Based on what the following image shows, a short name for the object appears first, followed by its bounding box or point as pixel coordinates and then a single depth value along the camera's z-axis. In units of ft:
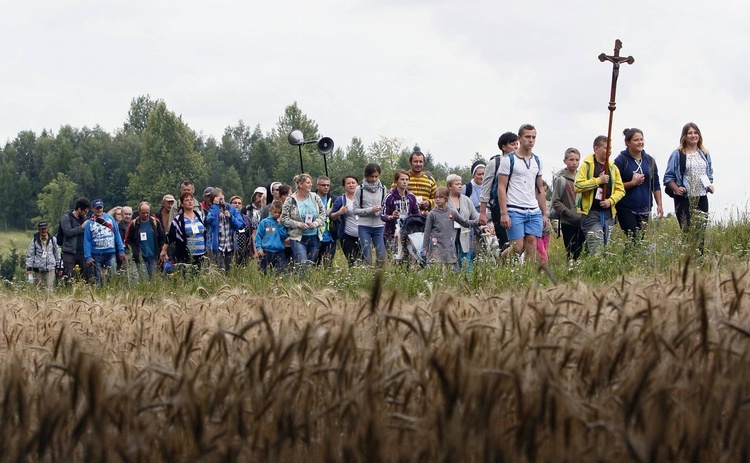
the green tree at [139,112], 552.41
